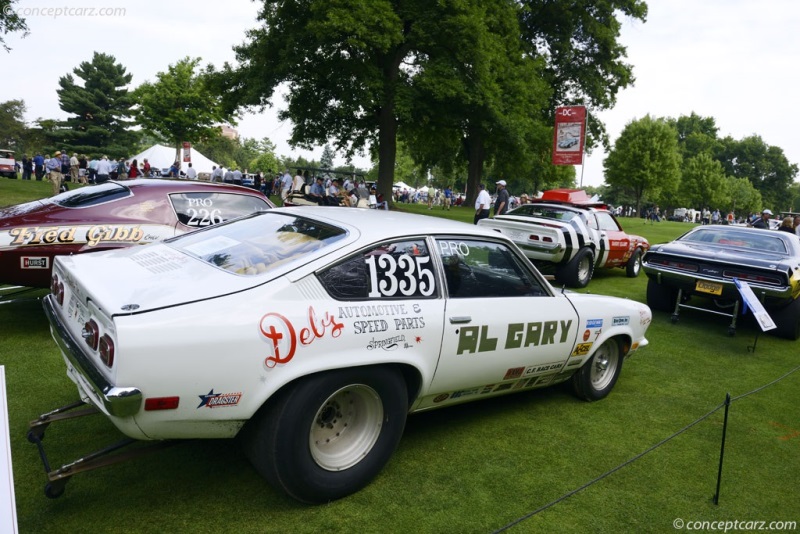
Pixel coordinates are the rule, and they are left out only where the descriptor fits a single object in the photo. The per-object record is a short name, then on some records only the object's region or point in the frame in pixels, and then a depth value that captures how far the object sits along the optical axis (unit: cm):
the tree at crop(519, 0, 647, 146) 2691
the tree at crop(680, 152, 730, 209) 6650
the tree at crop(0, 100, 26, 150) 5631
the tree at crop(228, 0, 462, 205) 1681
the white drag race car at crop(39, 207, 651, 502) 217
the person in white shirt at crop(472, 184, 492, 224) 1378
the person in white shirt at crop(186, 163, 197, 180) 2427
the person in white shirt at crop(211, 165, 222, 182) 2839
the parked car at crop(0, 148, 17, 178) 2898
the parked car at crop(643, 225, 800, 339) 629
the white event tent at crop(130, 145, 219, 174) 4081
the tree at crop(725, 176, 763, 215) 7750
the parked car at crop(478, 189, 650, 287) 920
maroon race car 466
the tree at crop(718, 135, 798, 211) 8825
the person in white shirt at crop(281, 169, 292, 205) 2175
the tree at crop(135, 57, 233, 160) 3975
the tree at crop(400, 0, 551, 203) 1838
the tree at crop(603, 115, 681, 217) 4881
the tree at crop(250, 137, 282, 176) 8125
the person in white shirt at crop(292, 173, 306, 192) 1952
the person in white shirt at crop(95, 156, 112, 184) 2356
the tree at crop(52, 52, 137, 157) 5250
